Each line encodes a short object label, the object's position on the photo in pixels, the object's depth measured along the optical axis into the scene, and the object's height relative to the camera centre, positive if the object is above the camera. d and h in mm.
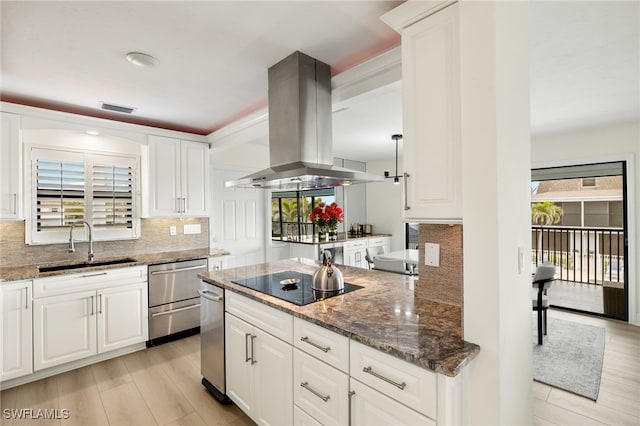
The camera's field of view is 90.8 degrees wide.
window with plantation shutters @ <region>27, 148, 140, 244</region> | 3133 +200
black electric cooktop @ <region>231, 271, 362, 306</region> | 1959 -518
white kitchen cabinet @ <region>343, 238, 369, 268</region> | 5914 -758
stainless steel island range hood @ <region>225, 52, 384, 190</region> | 2264 +659
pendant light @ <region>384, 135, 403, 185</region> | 4723 +1142
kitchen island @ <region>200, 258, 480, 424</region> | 1199 -638
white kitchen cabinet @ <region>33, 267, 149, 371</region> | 2809 -968
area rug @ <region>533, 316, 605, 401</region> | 2709 -1469
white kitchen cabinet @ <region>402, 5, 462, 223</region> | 1431 +447
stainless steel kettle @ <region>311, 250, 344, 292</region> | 2096 -442
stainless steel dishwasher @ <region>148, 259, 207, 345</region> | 3453 -976
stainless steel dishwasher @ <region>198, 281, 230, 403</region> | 2363 -997
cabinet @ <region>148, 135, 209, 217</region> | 3762 +451
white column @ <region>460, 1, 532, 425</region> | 1270 +20
